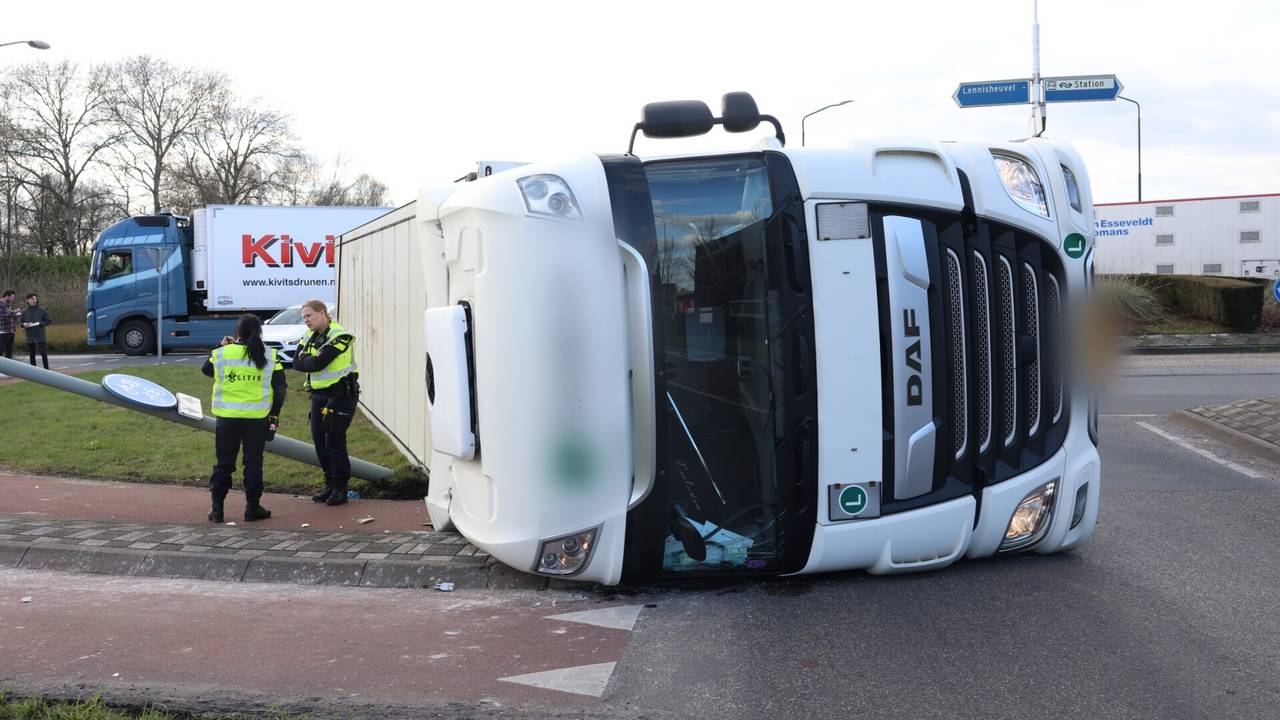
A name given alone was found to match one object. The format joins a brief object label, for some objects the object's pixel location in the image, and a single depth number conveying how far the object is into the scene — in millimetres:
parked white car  22359
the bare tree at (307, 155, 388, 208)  69312
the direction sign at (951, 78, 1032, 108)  18094
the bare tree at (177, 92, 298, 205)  58469
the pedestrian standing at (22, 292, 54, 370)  22578
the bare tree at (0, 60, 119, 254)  51656
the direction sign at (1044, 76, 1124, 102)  18531
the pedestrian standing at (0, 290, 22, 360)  22969
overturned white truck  5113
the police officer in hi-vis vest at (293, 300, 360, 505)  8297
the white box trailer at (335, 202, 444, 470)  8883
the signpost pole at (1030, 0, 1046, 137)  17655
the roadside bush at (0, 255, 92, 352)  41812
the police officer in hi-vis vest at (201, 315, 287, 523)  7766
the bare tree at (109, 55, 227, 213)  55312
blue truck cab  28875
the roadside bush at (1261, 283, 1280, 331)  25344
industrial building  30812
